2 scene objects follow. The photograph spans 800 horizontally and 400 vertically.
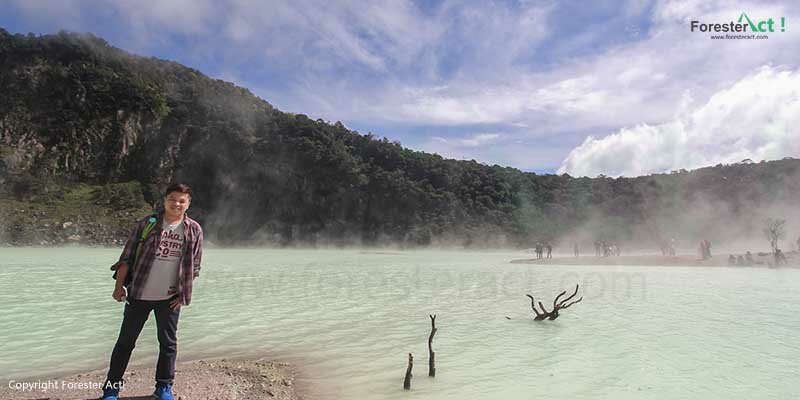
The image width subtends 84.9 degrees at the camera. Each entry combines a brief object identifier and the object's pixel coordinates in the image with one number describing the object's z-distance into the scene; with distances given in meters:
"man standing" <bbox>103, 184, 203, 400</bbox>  3.90
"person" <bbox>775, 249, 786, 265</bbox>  24.25
